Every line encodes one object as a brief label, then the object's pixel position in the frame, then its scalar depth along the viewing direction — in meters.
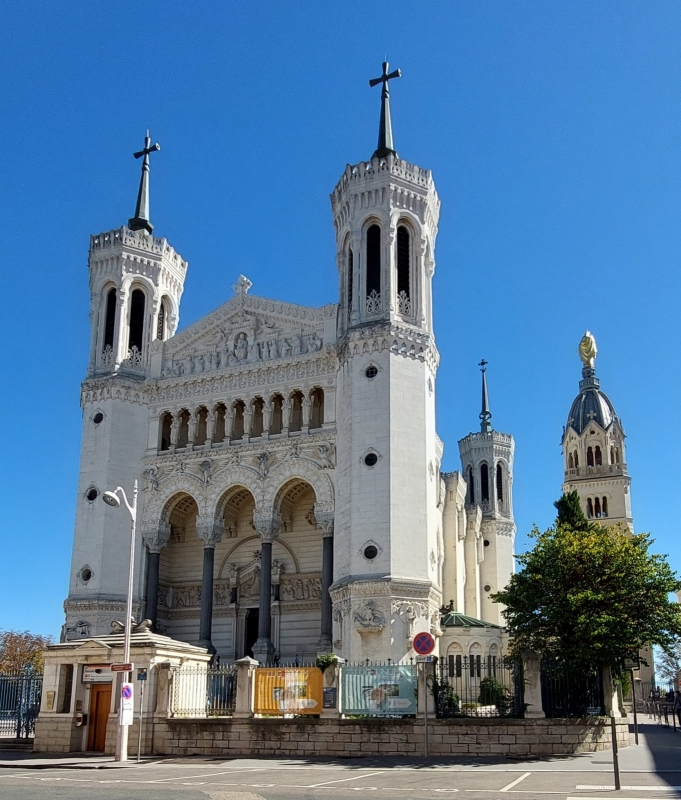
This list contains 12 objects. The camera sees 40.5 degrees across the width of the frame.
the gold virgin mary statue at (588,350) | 100.44
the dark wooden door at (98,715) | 28.84
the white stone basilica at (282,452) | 38.62
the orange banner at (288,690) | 27.33
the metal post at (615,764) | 16.94
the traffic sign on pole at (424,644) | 24.70
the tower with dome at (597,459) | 92.31
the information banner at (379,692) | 26.95
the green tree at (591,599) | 28.14
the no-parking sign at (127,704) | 24.80
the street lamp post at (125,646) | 25.31
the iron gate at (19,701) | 32.12
